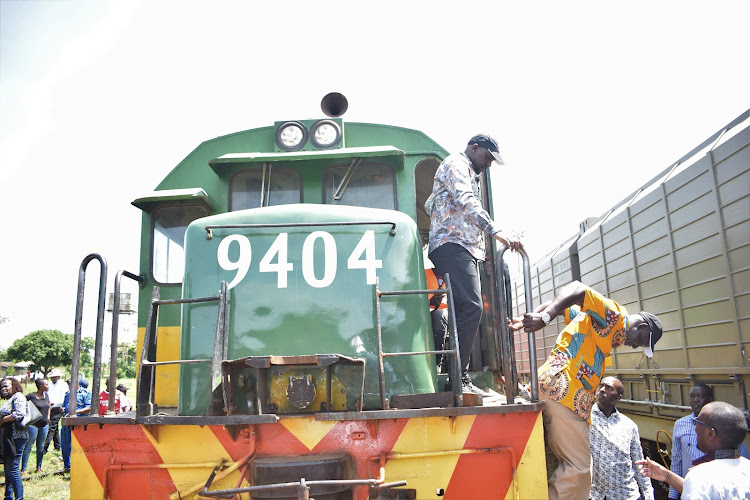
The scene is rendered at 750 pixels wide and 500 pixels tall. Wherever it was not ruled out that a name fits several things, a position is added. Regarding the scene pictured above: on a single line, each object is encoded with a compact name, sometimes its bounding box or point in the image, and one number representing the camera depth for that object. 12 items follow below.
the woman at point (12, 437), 6.82
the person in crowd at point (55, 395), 9.76
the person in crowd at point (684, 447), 4.16
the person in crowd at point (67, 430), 9.26
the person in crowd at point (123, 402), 8.98
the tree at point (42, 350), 41.78
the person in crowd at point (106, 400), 8.77
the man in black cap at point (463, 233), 3.41
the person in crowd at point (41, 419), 8.43
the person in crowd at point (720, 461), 2.42
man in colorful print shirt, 3.03
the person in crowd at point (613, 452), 3.79
